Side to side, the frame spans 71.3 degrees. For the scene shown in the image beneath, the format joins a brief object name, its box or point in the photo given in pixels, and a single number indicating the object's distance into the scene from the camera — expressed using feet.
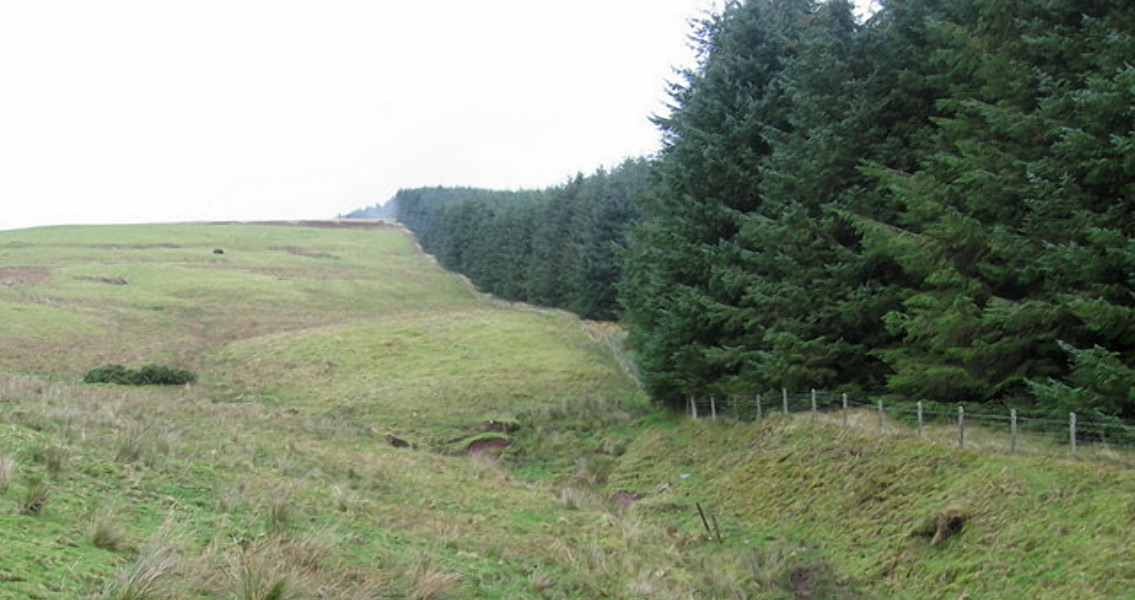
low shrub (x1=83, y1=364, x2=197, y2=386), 107.24
